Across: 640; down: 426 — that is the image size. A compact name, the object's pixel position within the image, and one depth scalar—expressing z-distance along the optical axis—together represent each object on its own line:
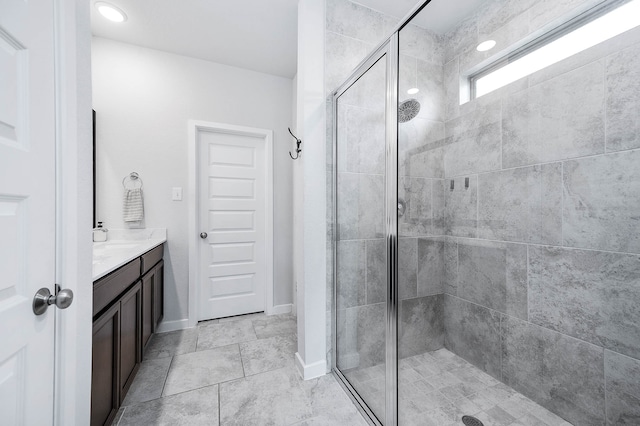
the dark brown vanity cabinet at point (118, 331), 1.07
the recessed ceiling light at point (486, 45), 1.36
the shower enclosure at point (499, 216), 1.08
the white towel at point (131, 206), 2.28
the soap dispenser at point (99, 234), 2.17
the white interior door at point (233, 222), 2.65
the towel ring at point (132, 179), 2.31
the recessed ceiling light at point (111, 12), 1.87
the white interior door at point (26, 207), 0.59
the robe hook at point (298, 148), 1.87
